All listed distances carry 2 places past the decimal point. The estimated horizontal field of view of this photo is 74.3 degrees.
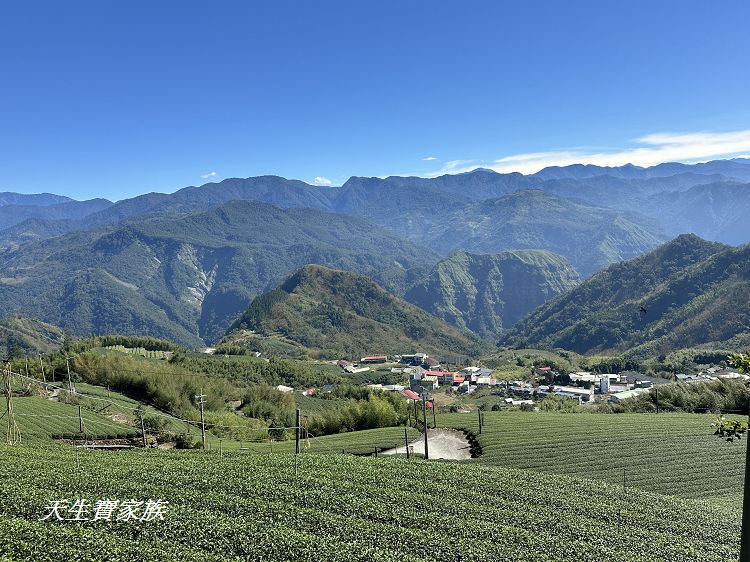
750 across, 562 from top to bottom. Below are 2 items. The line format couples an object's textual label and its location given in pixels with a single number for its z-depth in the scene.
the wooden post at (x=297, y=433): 36.16
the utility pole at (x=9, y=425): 37.88
